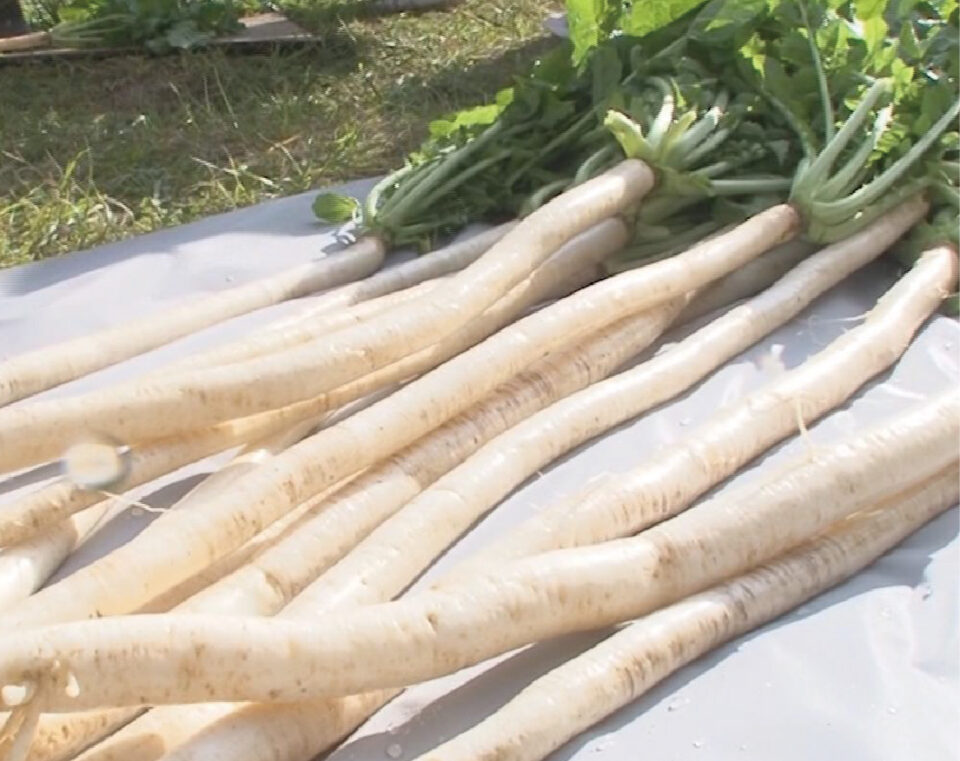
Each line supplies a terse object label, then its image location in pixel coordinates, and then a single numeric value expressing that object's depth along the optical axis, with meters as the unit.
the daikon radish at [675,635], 1.13
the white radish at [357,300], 1.63
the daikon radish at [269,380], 1.41
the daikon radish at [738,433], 1.34
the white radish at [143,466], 1.35
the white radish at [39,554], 1.29
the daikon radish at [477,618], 1.03
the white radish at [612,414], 1.33
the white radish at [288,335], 1.59
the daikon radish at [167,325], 1.67
